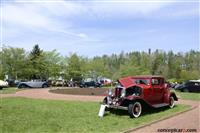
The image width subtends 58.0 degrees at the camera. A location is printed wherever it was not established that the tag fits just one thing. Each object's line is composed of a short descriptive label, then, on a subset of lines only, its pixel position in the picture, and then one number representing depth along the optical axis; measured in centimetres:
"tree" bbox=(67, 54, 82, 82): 3830
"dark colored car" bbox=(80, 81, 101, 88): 2936
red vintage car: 809
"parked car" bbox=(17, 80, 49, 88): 2512
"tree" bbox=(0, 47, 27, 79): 3422
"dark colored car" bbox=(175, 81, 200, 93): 2044
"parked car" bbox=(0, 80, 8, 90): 2110
